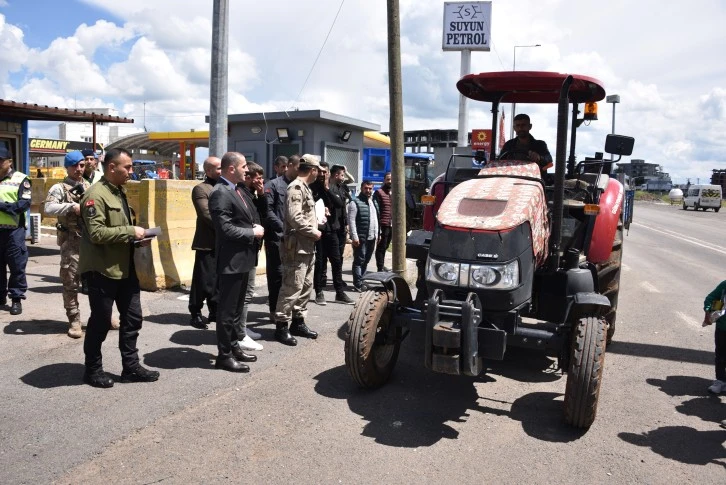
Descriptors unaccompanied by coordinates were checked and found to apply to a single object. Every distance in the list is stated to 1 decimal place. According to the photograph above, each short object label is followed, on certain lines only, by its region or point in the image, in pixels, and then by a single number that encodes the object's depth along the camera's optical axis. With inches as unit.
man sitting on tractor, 235.6
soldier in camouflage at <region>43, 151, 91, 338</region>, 233.9
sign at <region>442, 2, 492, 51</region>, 650.2
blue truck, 840.9
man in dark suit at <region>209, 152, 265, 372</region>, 201.8
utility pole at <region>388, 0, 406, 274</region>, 313.7
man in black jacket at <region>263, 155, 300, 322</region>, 253.0
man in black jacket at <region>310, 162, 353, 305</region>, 289.6
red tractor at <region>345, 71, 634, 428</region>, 160.9
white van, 1768.0
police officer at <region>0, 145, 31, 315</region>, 260.5
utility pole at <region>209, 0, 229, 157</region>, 340.2
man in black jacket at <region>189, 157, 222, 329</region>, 255.1
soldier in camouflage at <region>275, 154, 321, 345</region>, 239.3
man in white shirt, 354.9
